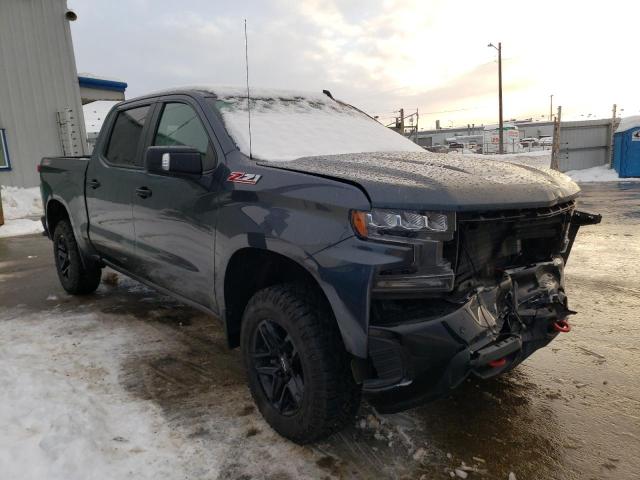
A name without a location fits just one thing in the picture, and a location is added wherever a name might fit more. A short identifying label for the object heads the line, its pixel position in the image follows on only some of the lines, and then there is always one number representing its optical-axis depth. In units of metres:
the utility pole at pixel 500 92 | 34.28
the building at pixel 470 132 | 75.31
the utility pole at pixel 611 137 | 21.76
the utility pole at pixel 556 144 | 20.47
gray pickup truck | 2.03
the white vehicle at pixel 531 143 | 48.71
